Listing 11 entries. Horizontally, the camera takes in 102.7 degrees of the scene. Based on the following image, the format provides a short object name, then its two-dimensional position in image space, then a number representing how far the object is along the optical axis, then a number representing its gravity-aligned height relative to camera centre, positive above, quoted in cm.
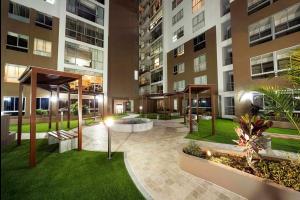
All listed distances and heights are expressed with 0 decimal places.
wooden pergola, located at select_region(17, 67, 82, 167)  439 +94
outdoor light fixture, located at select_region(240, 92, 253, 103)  1260 +43
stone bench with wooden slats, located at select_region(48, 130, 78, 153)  556 -183
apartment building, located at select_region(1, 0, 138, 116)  1286 +775
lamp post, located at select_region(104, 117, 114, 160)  479 -136
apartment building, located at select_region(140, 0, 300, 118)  1131 +712
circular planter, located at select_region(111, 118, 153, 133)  910 -196
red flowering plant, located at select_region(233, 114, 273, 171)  335 -98
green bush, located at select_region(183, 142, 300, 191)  296 -192
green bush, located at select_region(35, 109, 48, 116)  1318 -98
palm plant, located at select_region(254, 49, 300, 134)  319 +15
